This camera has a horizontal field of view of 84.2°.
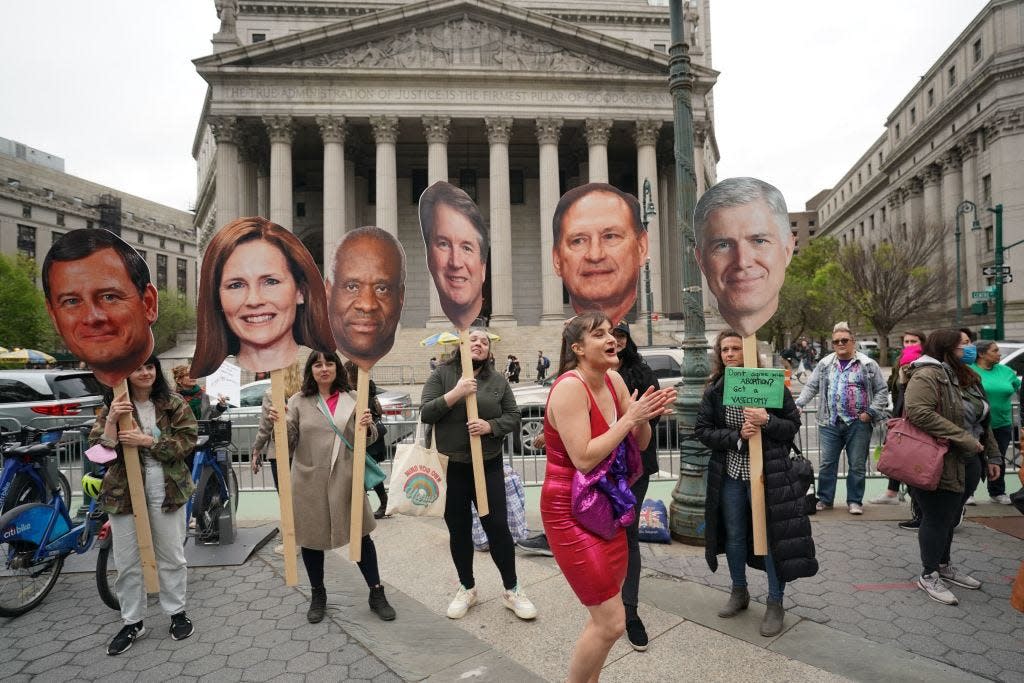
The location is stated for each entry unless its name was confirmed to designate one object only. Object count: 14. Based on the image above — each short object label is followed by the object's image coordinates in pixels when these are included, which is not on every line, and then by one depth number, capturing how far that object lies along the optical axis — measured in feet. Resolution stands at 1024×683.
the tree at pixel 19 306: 163.53
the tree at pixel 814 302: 149.18
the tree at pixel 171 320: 208.74
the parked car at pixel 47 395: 36.55
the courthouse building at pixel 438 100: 104.53
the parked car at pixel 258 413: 32.83
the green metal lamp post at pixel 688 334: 19.29
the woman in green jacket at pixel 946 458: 14.62
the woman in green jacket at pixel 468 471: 14.25
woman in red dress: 9.21
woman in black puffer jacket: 12.78
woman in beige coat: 14.01
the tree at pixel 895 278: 113.70
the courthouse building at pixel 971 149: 136.98
